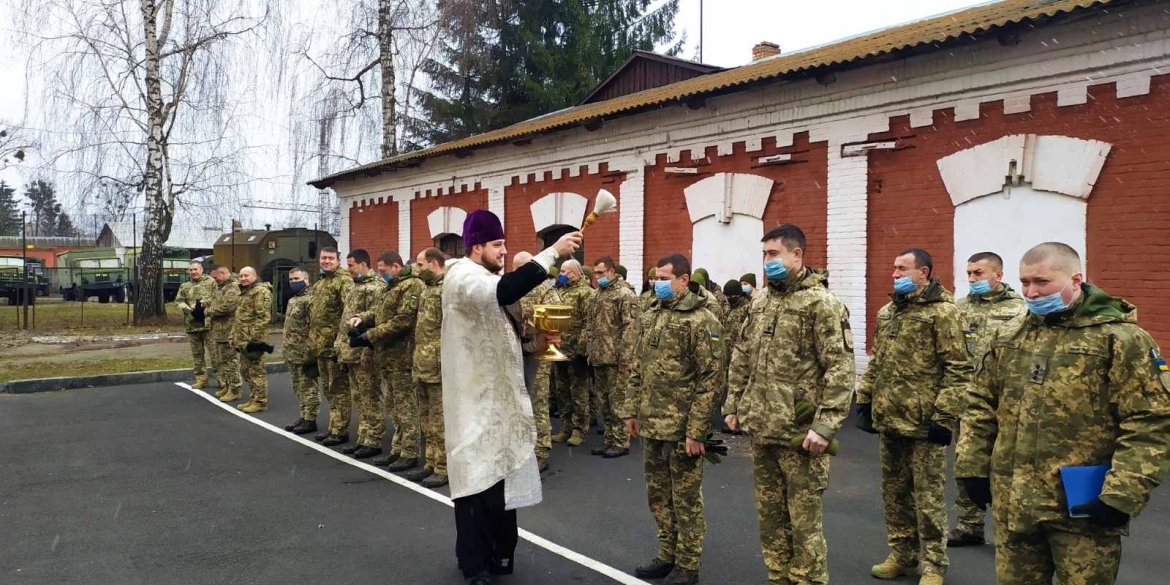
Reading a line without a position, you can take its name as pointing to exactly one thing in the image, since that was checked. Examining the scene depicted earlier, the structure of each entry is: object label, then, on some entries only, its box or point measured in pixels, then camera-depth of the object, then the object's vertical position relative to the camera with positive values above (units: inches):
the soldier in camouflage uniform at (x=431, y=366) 249.1 -27.0
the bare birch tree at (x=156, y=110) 798.5 +180.4
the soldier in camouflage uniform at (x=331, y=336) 318.7 -22.3
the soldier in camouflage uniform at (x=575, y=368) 338.6 -38.2
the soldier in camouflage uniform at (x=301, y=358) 344.2 -33.9
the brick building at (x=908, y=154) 300.8 +64.2
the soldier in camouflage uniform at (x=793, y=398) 149.3 -22.9
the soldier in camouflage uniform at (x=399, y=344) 275.7 -22.9
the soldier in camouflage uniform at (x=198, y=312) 443.2 -17.4
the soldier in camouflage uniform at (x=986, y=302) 225.0 -5.6
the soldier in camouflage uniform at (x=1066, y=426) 106.8 -20.7
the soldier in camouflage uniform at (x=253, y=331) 387.9 -24.9
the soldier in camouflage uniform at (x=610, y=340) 322.0 -24.7
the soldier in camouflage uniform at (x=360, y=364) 297.3 -32.0
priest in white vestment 161.2 -23.6
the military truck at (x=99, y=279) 1330.0 +3.0
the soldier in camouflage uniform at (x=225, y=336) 419.8 -30.1
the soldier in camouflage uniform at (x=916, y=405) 173.6 -27.7
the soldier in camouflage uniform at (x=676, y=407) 170.7 -27.8
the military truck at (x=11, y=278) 1181.1 +4.0
